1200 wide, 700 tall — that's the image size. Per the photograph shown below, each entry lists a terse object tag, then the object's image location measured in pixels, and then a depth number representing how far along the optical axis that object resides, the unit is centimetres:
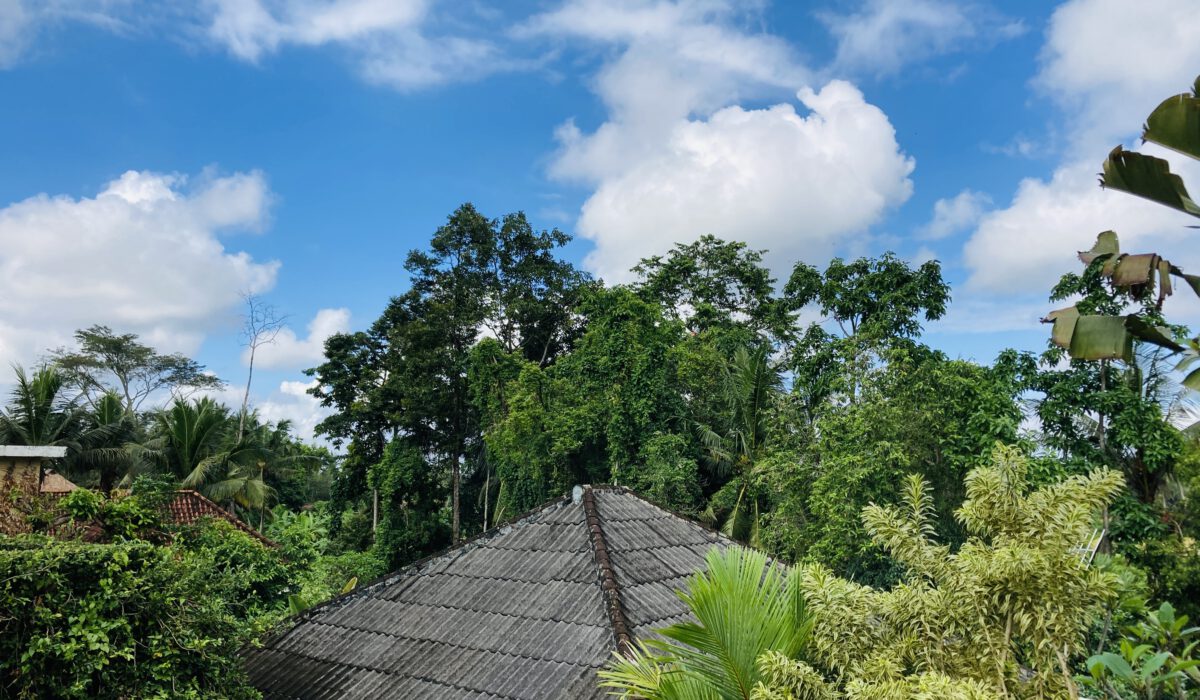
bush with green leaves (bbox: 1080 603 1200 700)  325
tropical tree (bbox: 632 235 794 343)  2742
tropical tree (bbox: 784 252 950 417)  1641
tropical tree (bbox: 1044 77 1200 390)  507
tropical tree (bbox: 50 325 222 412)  3475
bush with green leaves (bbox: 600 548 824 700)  385
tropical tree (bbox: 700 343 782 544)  1988
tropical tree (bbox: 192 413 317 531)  2432
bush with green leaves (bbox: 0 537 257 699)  484
